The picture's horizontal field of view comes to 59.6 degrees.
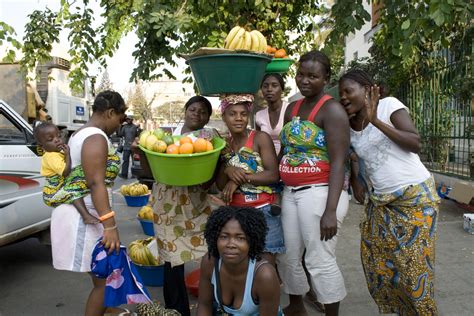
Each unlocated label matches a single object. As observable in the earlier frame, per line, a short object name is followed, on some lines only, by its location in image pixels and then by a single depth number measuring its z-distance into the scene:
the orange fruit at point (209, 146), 2.56
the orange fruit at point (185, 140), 2.52
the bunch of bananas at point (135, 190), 7.18
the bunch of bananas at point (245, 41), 2.73
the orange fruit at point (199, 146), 2.51
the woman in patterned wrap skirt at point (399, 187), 2.38
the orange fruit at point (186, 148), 2.46
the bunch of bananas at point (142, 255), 3.75
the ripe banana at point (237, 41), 2.73
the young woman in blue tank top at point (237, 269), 2.22
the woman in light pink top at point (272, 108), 3.50
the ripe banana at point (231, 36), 2.80
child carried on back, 2.64
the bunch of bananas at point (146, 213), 5.45
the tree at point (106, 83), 43.84
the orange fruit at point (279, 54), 3.06
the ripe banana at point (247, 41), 2.72
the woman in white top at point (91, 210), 2.53
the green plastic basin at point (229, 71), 2.59
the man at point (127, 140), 11.73
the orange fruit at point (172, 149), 2.47
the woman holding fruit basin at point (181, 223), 3.05
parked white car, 3.78
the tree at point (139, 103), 44.18
